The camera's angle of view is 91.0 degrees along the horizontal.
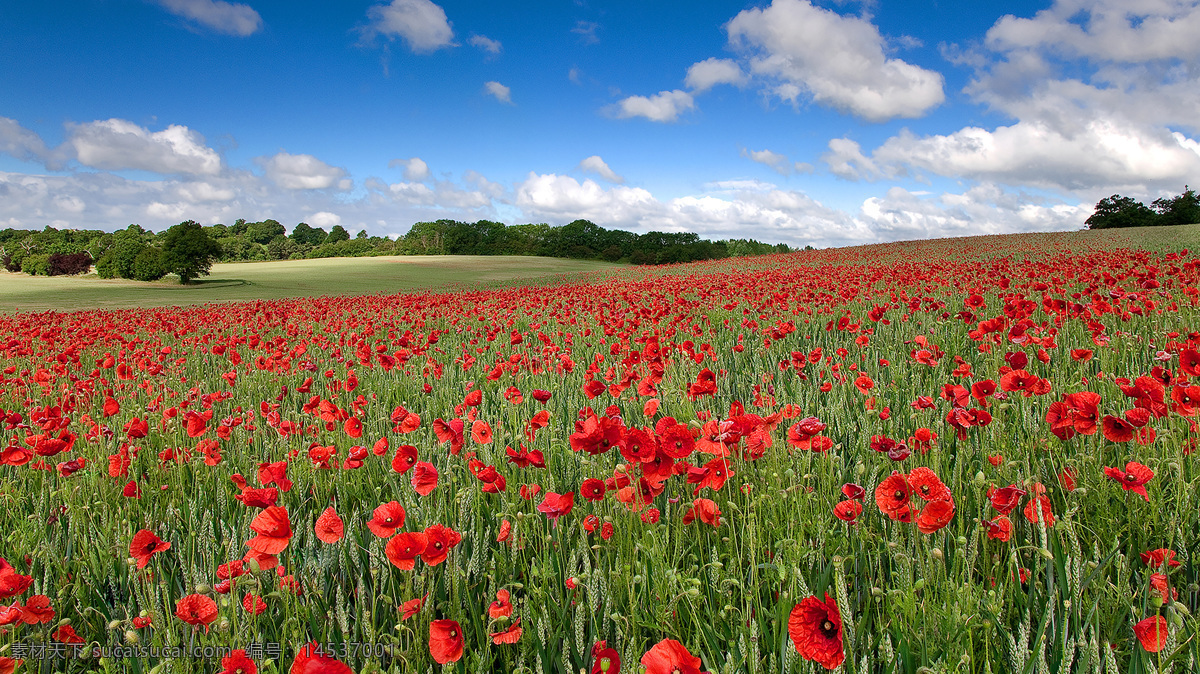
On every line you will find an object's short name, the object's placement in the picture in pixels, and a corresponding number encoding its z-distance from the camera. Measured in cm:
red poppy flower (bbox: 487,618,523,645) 137
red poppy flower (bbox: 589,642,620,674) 114
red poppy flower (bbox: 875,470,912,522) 145
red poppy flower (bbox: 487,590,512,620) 140
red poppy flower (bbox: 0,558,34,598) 123
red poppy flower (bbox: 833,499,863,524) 166
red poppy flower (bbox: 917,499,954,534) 130
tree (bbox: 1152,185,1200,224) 5924
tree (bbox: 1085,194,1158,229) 6191
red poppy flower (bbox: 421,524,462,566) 136
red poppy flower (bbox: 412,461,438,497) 175
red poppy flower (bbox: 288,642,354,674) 97
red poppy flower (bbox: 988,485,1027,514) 144
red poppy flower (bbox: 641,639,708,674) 93
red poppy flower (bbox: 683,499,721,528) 184
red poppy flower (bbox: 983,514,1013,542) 154
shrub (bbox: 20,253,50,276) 5394
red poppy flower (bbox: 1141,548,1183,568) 153
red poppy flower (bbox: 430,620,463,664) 127
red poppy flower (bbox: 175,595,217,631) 131
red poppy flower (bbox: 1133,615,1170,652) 120
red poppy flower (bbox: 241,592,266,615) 148
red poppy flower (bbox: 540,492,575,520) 163
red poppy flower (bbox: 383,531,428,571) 131
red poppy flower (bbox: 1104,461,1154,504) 161
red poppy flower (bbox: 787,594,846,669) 105
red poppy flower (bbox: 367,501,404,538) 145
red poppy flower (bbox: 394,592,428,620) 139
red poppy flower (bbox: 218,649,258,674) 116
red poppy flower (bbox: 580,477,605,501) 182
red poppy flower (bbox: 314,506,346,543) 138
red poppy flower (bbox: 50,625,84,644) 151
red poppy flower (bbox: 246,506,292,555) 137
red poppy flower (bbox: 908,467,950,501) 141
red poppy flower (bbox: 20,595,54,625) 132
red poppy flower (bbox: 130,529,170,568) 158
